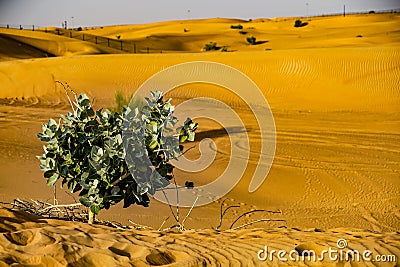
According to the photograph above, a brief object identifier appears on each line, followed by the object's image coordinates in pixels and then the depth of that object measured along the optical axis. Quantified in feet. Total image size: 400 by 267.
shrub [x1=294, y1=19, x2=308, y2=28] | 205.36
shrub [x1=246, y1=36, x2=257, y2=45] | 157.69
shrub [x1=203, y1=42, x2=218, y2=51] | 148.25
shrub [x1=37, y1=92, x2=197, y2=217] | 15.57
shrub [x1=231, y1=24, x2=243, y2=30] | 203.82
